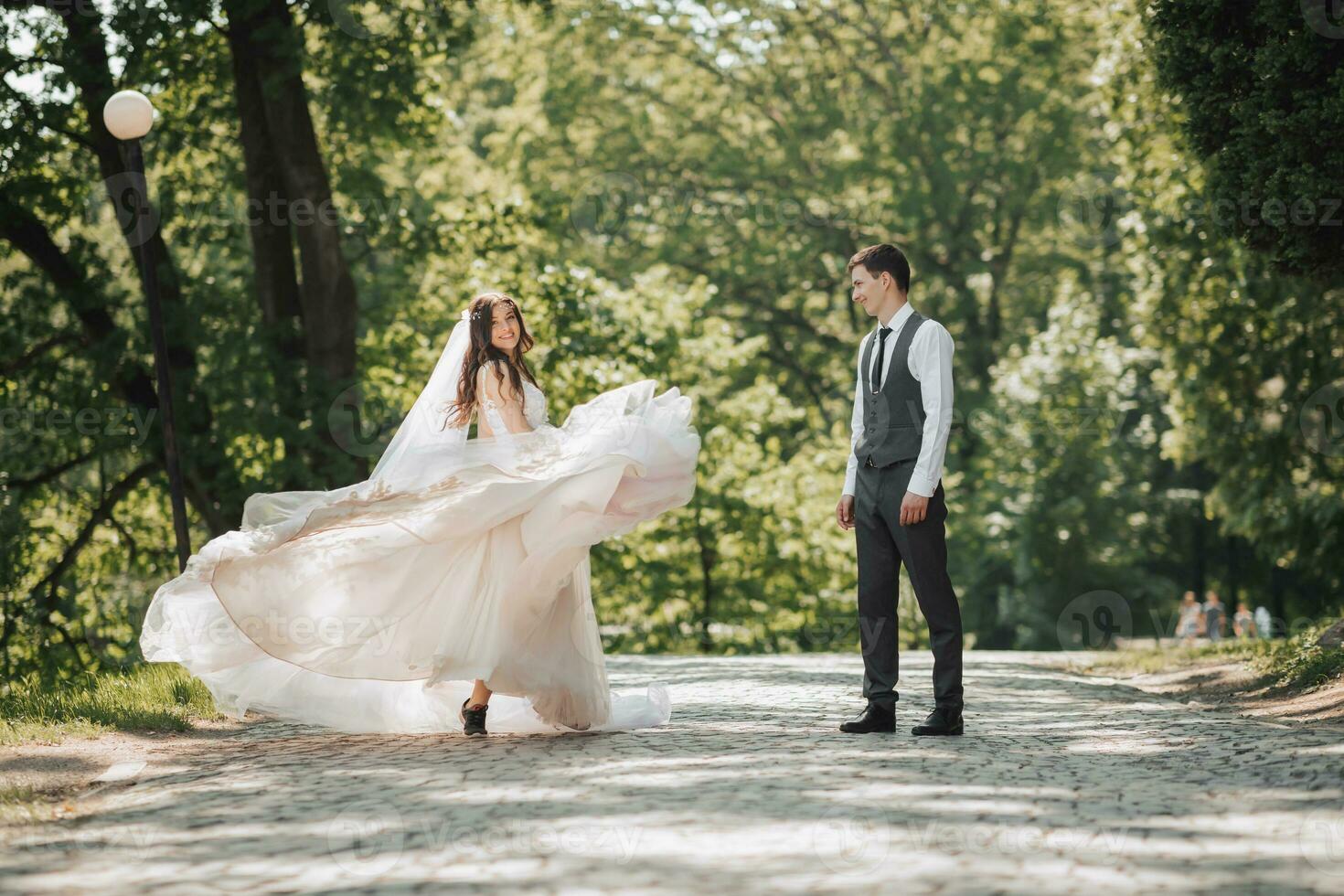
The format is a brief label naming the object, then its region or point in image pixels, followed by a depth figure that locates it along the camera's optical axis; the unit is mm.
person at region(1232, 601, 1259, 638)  25828
